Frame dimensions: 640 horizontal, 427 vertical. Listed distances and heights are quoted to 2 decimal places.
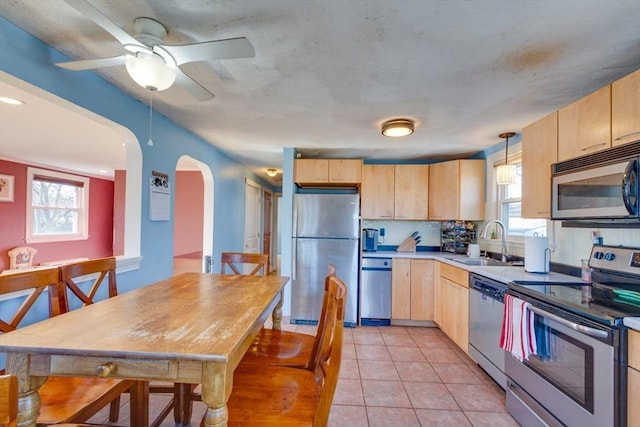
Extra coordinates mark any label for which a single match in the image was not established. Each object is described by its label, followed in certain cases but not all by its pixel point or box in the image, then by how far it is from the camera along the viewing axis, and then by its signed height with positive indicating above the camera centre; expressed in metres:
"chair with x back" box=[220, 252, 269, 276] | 2.45 -0.37
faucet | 2.96 -0.25
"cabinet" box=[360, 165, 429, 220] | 3.84 +0.35
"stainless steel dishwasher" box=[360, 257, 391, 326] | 3.56 -0.84
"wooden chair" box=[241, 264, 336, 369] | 1.57 -0.75
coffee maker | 3.95 -0.30
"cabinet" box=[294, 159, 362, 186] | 3.71 +0.58
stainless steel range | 1.25 -0.61
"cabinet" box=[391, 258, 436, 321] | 3.50 -0.83
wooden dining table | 0.93 -0.43
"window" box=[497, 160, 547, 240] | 2.88 +0.07
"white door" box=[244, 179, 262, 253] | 5.45 -0.01
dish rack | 3.79 -0.21
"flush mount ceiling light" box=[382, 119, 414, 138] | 2.66 +0.83
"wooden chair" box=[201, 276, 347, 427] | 1.07 -0.74
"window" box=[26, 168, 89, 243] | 5.44 +0.14
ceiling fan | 1.26 +0.72
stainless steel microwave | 1.47 +0.21
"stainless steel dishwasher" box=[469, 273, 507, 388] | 2.15 -0.82
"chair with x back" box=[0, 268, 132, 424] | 1.13 -0.74
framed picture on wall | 4.86 +0.40
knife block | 3.96 -0.36
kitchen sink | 2.93 -0.42
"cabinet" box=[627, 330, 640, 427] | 1.18 -0.64
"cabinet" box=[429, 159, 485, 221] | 3.56 +0.36
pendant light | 2.84 +0.45
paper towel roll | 2.29 -0.26
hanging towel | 1.70 -0.64
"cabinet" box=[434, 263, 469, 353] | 2.71 -0.84
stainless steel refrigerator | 3.55 -0.35
